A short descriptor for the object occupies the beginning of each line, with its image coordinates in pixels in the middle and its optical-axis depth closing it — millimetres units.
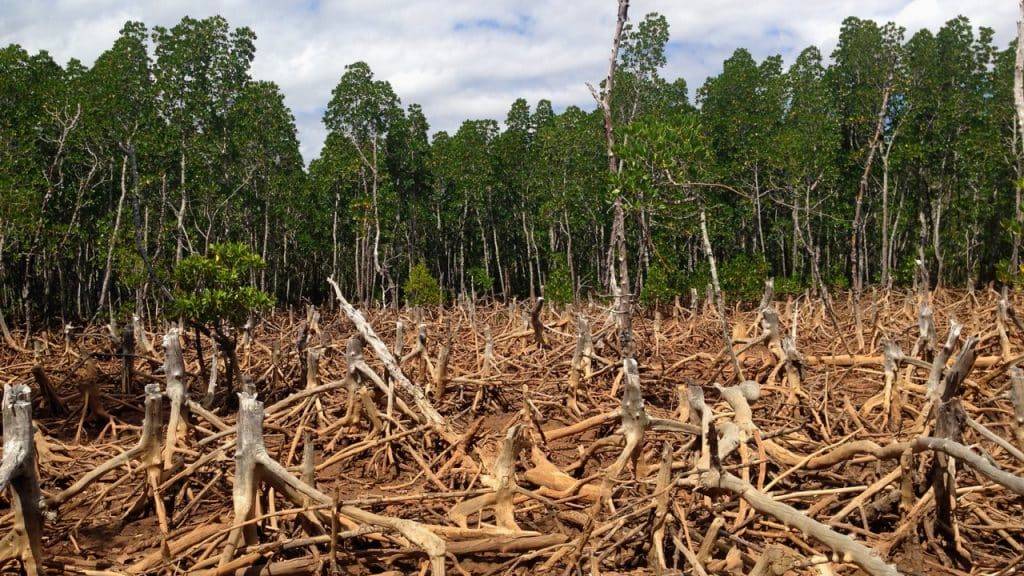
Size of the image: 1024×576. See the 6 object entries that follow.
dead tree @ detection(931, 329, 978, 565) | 3172
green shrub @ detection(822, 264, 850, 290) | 25427
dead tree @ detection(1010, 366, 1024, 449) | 3604
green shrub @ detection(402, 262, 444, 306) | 21247
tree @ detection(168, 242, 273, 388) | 7523
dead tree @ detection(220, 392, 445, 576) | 3264
